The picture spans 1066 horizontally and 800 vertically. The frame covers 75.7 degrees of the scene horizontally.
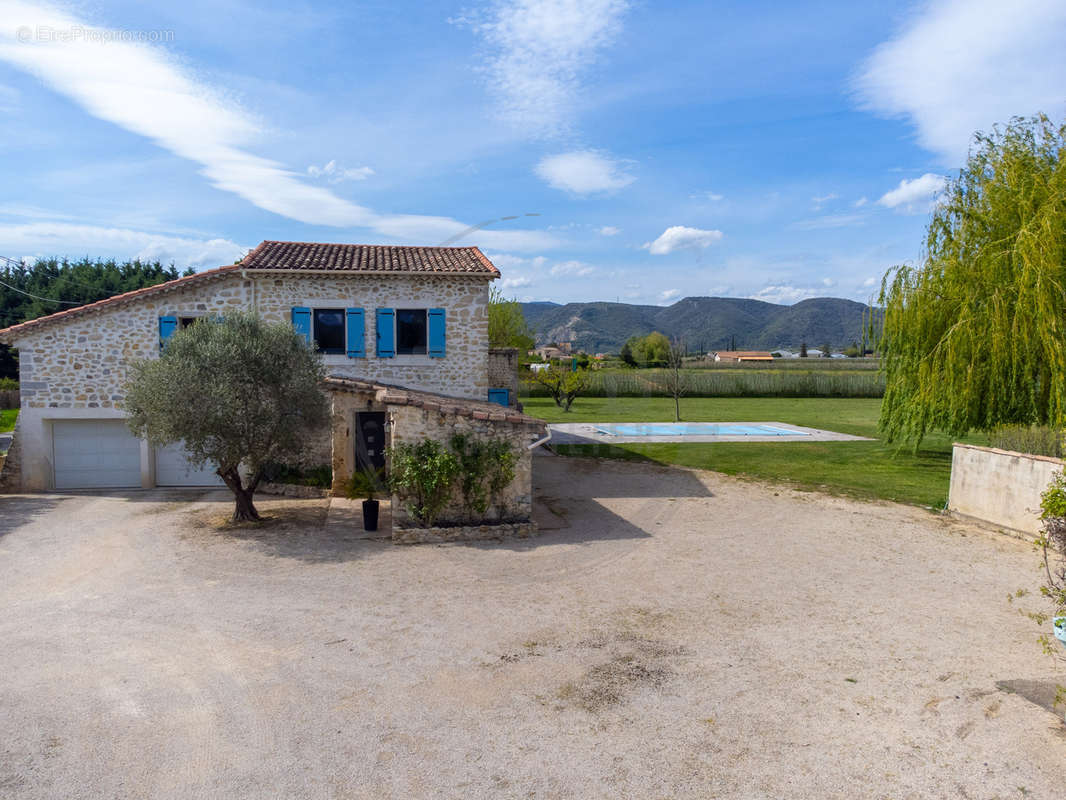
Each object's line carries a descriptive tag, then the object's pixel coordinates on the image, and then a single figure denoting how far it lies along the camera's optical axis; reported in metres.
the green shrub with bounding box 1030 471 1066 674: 5.44
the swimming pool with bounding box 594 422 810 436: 27.08
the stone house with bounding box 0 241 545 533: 15.90
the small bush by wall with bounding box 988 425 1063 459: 12.72
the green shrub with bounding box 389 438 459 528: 11.87
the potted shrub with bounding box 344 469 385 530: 15.35
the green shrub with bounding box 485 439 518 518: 12.34
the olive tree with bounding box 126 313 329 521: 11.73
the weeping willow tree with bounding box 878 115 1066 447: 14.52
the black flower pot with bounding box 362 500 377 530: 12.45
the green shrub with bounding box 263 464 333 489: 16.14
